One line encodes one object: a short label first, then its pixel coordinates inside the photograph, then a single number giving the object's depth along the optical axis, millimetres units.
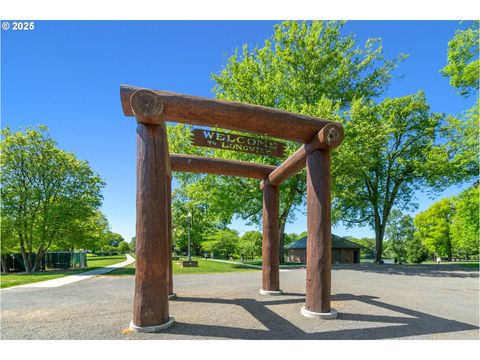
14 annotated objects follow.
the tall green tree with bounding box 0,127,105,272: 20047
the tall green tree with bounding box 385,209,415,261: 57281
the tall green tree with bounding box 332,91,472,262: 24656
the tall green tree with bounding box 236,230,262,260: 38656
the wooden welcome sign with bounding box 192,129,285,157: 6562
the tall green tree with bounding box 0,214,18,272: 18750
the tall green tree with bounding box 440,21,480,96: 16223
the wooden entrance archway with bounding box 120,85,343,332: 4957
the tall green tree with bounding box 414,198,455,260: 42188
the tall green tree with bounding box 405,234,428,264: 45125
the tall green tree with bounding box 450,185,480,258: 19594
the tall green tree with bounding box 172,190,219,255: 44322
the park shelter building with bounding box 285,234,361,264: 31625
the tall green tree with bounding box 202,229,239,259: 39812
